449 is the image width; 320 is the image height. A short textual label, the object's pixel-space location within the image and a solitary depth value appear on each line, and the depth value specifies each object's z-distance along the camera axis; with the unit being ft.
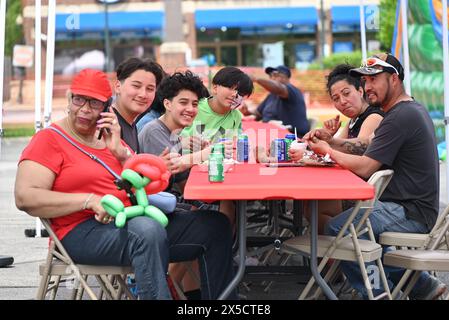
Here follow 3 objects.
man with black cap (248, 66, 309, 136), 42.11
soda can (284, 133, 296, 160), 22.25
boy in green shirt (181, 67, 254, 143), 25.75
